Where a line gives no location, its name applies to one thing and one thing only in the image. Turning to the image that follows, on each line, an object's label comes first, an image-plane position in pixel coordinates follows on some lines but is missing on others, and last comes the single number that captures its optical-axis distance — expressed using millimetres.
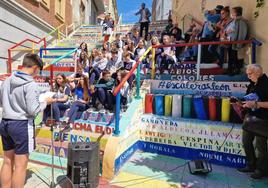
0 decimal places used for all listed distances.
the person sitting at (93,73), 6285
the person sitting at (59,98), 4934
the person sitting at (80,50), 8406
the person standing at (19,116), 2834
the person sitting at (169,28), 8523
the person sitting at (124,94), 5102
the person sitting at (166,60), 6748
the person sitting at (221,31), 6162
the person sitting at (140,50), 7637
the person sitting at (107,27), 11906
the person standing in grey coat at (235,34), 5637
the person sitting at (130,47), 7970
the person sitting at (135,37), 9656
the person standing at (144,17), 11164
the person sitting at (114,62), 6984
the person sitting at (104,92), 5070
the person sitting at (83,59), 8139
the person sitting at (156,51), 6959
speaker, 3397
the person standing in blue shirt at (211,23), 6744
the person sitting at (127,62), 6480
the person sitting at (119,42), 9258
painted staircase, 4067
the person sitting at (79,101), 4824
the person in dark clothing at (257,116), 3502
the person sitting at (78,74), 6535
